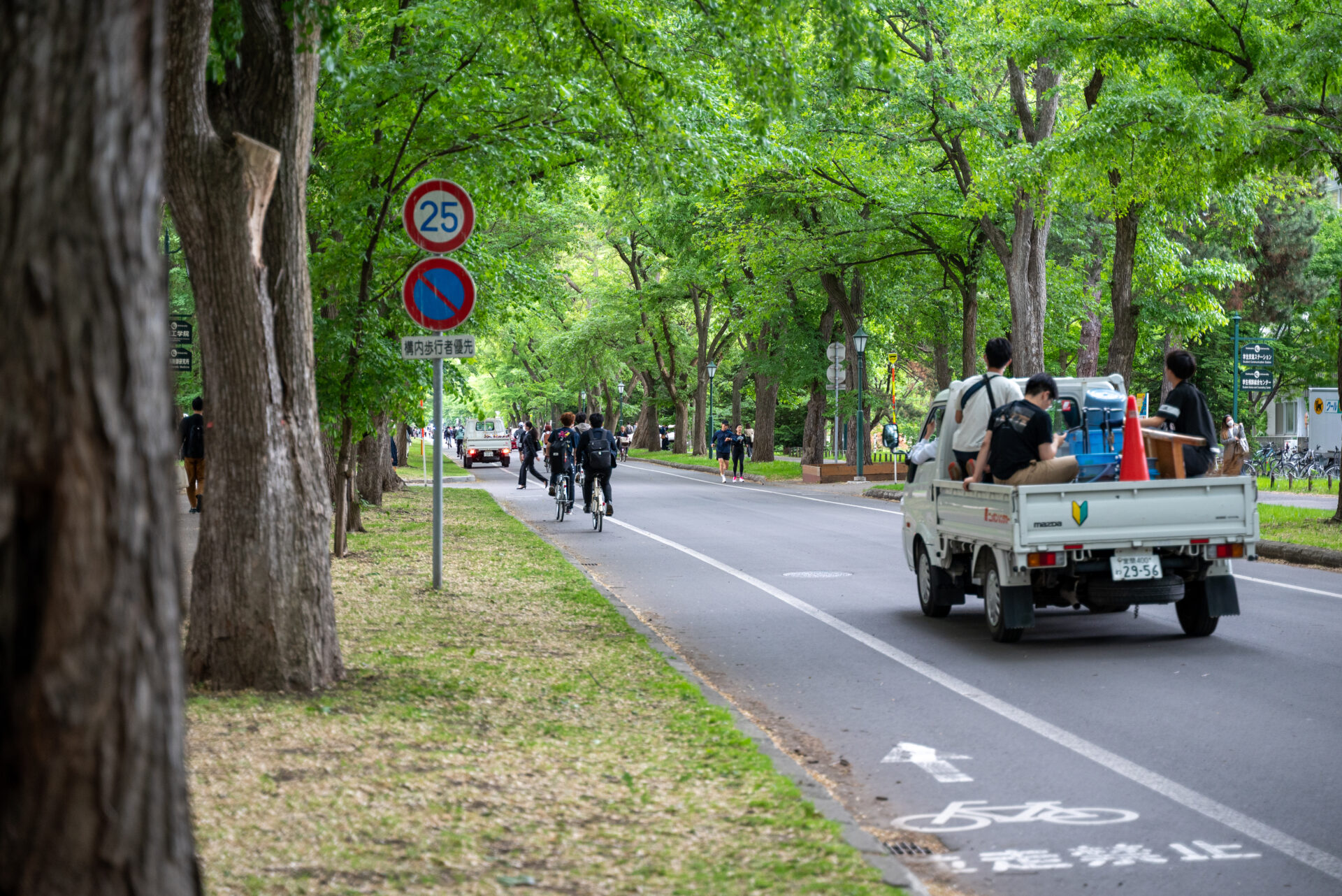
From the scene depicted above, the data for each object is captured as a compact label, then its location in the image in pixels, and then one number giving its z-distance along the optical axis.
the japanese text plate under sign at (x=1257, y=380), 29.97
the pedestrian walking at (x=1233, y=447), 21.55
